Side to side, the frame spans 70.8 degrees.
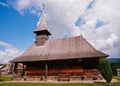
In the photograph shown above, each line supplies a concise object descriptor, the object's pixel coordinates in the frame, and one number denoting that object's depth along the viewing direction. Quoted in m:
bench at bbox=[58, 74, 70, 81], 11.71
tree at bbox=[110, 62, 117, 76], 17.71
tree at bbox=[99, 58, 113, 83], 9.25
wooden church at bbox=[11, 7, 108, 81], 11.57
